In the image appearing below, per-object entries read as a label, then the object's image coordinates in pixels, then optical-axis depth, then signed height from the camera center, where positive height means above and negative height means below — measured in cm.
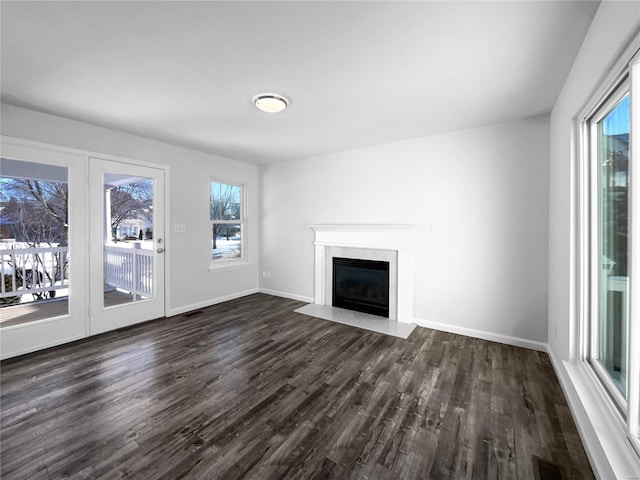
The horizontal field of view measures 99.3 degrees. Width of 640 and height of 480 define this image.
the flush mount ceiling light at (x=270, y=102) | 246 +126
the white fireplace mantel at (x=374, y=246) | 365 -11
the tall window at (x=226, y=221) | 466 +31
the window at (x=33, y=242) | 269 -3
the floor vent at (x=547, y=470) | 141 -124
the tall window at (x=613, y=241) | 123 -2
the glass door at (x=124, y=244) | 325 -7
